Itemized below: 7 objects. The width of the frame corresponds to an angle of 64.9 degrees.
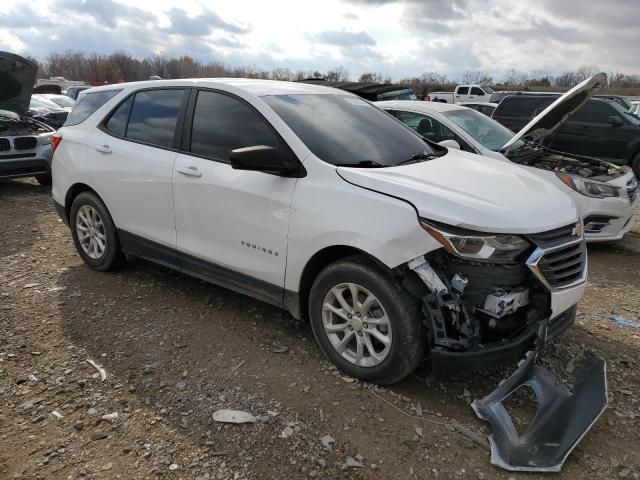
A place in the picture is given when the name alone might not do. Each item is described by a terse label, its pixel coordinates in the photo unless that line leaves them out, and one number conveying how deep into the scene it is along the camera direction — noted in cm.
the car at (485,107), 1596
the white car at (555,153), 578
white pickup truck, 2948
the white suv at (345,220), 279
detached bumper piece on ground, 255
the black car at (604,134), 1126
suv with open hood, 831
